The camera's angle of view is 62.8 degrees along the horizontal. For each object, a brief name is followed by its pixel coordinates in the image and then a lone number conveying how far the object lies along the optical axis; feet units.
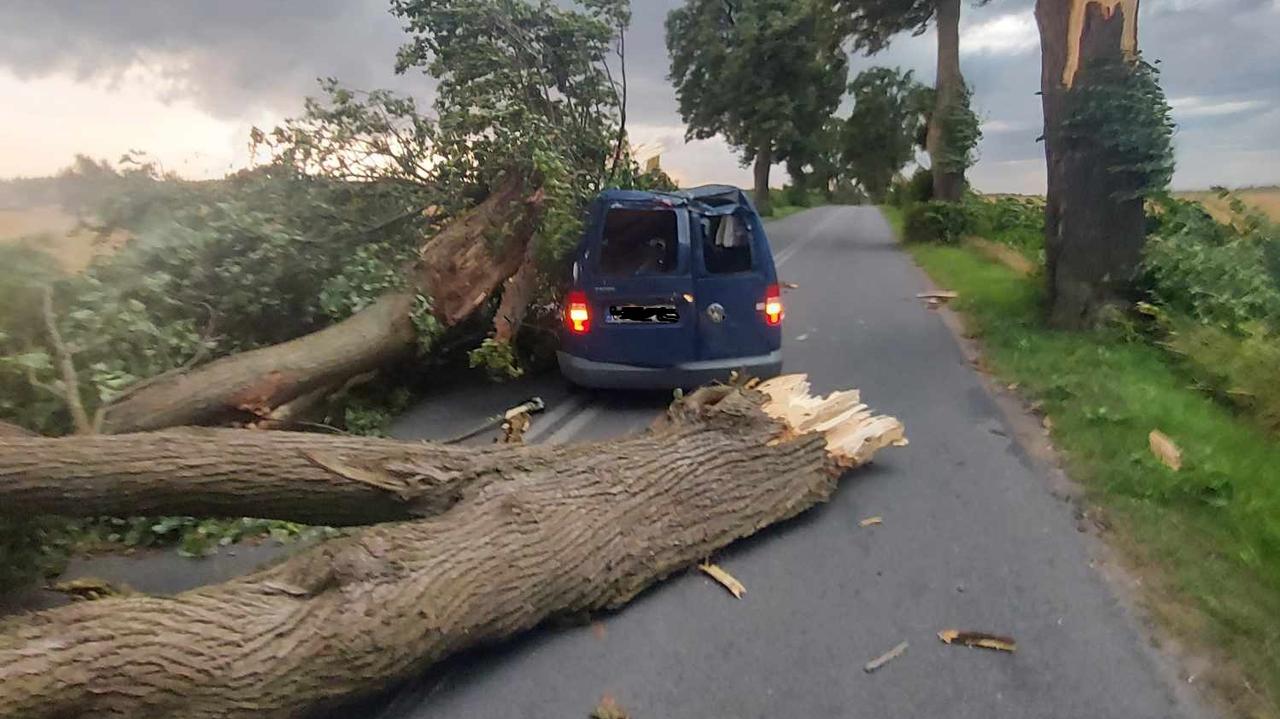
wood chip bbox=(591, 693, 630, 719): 13.28
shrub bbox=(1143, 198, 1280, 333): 35.45
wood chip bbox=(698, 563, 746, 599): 17.24
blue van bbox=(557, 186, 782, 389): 27.84
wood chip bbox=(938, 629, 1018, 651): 15.07
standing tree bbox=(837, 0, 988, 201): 91.66
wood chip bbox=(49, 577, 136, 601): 15.72
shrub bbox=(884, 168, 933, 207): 104.22
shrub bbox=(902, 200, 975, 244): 86.89
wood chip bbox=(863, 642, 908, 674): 14.56
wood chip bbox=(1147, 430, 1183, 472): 22.58
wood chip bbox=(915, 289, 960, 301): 52.80
